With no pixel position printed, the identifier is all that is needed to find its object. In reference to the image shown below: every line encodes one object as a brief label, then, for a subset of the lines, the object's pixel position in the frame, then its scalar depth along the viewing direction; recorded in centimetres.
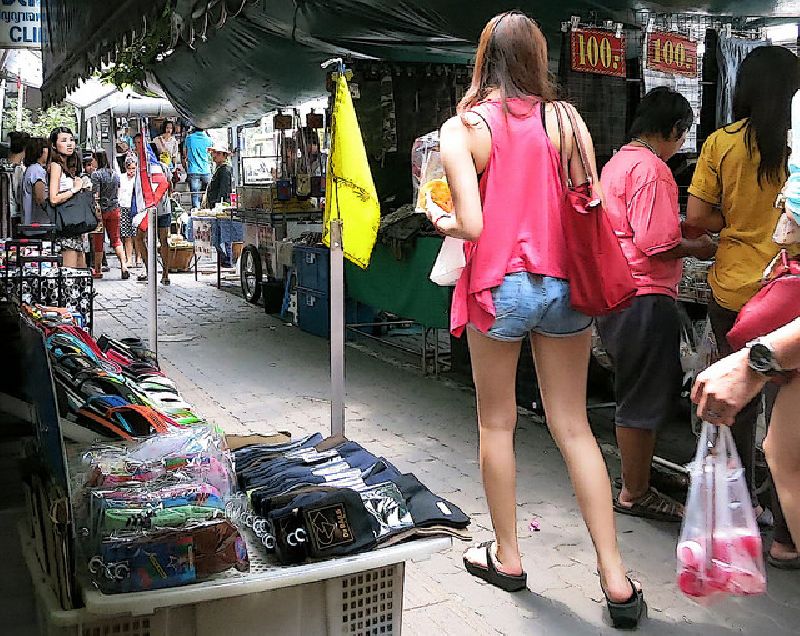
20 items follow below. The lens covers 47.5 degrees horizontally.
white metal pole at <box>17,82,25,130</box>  1575
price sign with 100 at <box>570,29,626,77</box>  520
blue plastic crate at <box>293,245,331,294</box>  897
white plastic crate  231
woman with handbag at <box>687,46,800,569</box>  363
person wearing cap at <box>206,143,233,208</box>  1620
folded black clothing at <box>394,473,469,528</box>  247
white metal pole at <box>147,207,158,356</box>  694
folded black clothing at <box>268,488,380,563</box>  228
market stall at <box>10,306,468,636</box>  208
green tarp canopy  344
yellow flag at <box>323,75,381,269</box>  426
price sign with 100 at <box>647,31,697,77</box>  527
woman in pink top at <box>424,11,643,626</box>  316
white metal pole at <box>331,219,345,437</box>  419
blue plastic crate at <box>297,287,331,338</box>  923
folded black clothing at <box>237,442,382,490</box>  270
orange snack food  341
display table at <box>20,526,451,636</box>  204
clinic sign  840
